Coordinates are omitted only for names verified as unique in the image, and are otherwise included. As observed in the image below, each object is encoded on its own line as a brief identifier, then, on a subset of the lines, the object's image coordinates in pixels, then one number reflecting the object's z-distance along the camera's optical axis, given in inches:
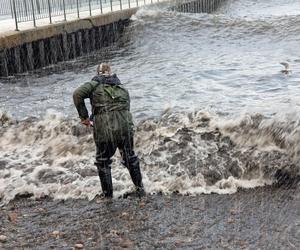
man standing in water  271.6
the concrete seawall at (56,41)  619.8
